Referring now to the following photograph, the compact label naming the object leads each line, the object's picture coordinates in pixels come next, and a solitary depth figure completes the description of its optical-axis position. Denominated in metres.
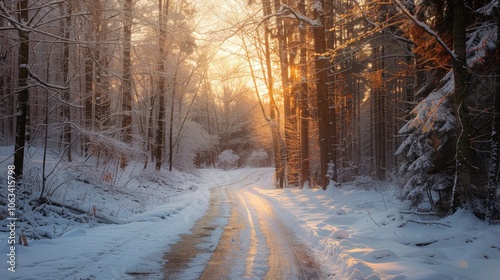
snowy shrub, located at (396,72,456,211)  8.48
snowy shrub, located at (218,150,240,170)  62.78
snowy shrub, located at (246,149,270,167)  63.78
